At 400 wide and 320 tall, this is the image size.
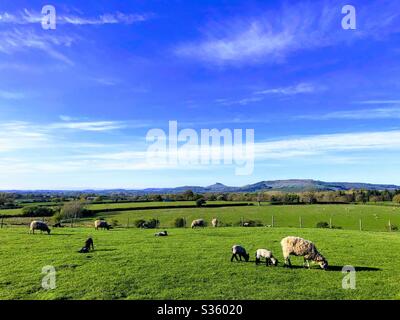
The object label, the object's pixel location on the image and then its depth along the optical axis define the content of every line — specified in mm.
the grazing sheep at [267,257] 22381
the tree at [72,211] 82250
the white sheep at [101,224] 50031
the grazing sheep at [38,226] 40719
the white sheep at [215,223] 57844
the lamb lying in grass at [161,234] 38188
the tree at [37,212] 83981
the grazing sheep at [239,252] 23656
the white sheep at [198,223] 55125
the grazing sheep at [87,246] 26602
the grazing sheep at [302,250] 21984
